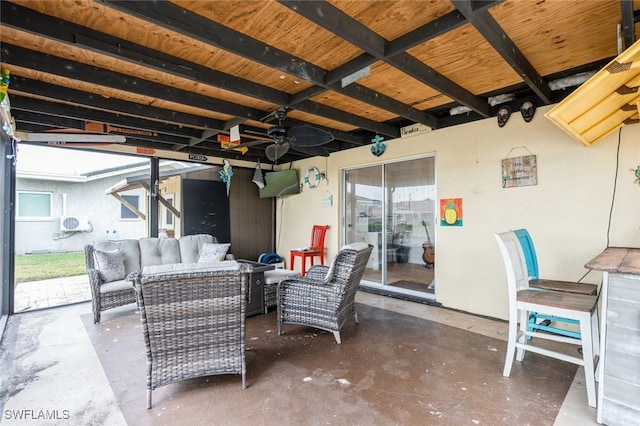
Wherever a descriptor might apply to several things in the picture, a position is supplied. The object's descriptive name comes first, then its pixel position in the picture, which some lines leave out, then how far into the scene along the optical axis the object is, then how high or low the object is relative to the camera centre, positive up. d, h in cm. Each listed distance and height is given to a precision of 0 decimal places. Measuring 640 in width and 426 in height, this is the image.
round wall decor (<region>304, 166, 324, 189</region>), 576 +79
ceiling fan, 333 +94
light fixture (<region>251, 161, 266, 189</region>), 614 +84
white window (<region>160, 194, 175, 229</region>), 525 +9
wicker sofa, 359 -52
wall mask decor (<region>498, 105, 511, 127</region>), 339 +115
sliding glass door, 445 -7
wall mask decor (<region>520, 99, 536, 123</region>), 324 +114
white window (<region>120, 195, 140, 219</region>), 542 +23
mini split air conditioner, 536 -4
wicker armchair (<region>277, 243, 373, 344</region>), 291 -77
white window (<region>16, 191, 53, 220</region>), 563 +35
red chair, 522 -56
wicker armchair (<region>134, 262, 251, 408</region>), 192 -69
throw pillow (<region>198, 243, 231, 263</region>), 418 -47
